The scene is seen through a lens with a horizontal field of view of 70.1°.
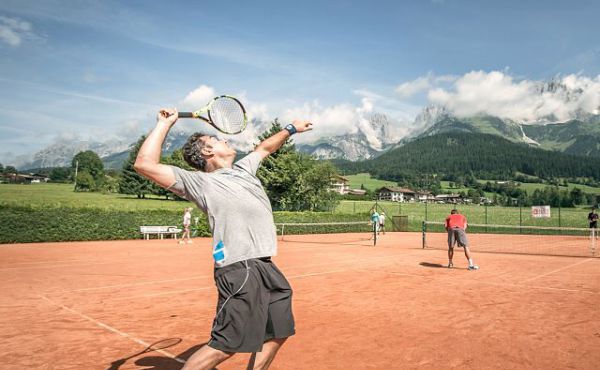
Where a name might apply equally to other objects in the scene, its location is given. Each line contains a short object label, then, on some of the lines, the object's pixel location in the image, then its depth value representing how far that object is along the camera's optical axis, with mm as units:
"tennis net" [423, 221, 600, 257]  21745
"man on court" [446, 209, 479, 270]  13594
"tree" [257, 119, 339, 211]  48500
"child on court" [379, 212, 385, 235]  35644
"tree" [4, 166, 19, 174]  168425
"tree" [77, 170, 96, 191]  105375
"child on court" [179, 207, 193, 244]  24266
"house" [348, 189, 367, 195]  145175
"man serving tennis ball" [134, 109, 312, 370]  2777
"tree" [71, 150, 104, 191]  121250
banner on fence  32781
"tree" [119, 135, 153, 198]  83250
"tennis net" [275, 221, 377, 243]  30844
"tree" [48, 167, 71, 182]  160750
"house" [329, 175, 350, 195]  52431
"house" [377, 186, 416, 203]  154350
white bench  26834
